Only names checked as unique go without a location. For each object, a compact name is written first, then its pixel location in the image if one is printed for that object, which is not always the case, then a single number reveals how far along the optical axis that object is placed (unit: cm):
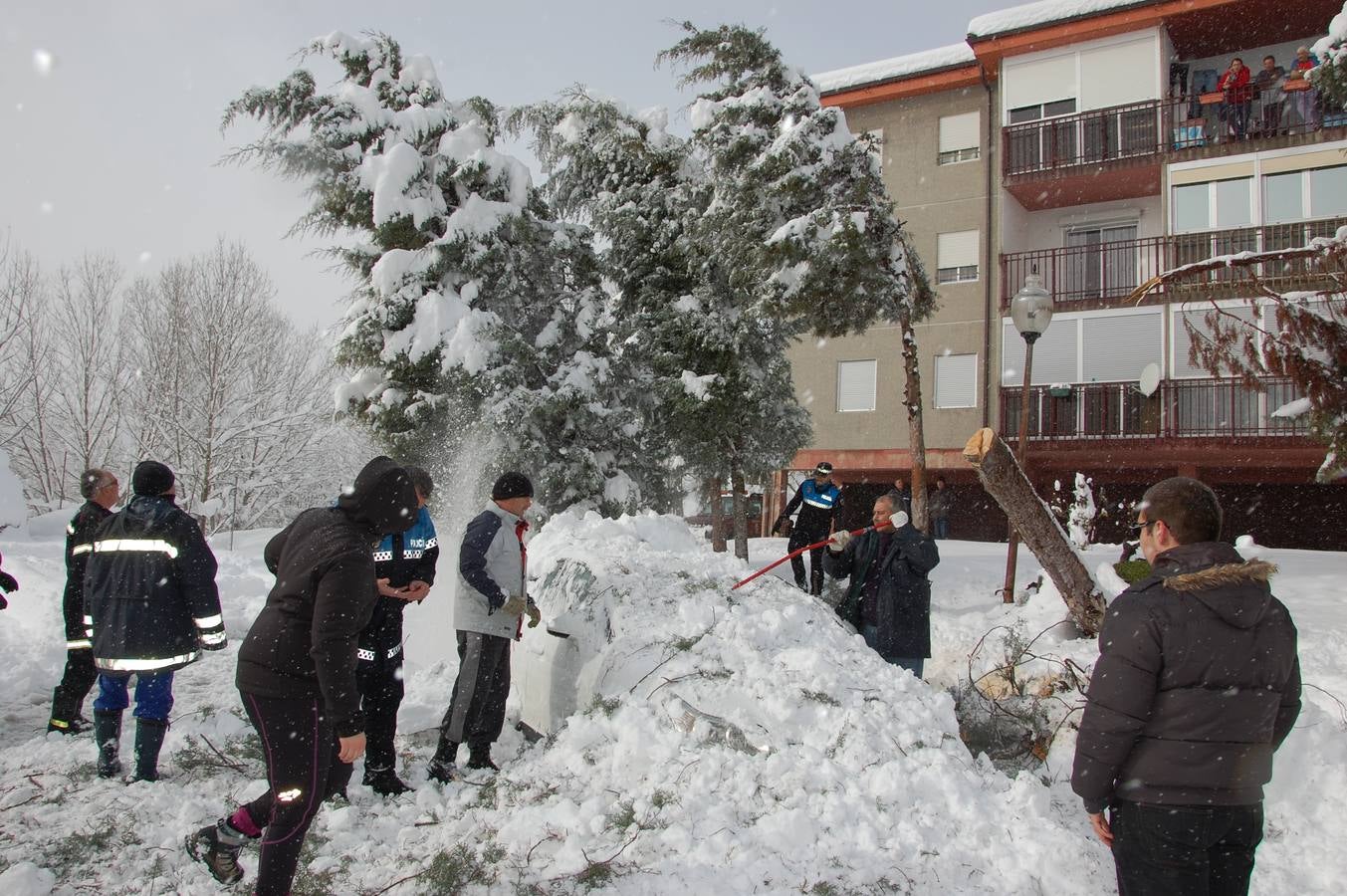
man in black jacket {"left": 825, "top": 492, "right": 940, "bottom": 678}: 571
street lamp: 956
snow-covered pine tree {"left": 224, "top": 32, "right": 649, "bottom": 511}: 1127
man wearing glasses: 241
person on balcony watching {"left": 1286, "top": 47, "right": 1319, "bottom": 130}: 1664
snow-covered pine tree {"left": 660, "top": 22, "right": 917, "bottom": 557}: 1049
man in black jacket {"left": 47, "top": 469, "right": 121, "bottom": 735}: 518
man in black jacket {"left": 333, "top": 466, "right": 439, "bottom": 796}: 444
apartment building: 1712
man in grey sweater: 465
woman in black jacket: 304
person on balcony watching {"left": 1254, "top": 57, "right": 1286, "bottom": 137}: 1745
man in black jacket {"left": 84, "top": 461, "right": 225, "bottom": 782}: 442
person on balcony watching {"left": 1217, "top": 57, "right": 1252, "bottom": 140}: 1747
